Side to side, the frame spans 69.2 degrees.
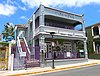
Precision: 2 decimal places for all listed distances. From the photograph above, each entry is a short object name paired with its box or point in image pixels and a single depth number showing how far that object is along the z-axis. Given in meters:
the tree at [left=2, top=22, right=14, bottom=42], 17.93
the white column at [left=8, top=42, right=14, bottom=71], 7.44
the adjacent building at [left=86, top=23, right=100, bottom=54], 14.00
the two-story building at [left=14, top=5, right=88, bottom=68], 8.96
